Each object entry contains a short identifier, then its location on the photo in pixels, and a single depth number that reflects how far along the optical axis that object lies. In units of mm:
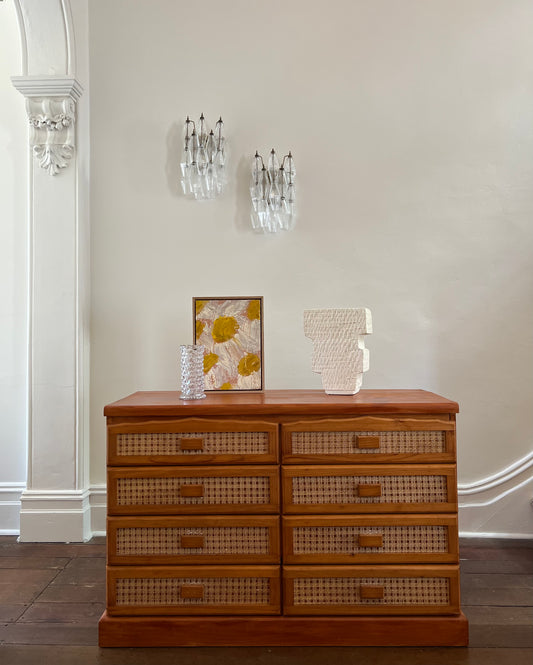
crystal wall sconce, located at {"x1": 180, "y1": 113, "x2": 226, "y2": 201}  2924
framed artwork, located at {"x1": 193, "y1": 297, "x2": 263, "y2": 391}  2479
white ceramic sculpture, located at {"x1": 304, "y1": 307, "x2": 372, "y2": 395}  2217
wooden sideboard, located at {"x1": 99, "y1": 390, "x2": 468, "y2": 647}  1946
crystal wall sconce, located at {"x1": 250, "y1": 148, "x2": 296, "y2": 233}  2910
